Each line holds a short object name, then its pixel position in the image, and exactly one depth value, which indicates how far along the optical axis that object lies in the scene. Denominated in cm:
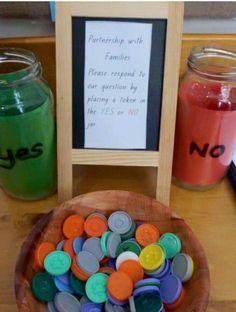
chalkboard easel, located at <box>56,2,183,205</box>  53
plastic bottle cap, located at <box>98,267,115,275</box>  55
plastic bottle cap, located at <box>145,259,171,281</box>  54
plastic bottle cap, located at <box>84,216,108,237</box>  59
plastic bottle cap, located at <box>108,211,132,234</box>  59
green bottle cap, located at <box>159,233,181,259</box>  56
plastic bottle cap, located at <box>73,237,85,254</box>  57
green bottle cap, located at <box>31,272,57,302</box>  51
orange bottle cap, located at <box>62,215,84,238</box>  58
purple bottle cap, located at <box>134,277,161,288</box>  52
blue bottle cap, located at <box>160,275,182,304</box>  51
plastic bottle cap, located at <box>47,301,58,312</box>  51
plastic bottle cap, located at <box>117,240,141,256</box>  57
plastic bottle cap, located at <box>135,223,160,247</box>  58
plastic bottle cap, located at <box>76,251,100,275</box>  55
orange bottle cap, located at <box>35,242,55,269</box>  54
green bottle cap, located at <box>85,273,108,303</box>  52
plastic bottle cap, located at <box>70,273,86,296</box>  53
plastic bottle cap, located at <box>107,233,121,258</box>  57
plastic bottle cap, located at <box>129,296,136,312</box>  49
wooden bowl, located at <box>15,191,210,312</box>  49
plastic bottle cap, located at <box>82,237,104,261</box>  57
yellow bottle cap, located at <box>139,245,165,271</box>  54
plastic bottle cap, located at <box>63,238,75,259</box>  56
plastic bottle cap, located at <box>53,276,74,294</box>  53
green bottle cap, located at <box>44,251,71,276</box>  54
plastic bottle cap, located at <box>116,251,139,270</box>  56
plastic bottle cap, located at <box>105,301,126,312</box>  51
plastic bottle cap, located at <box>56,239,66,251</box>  57
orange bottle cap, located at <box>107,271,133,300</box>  52
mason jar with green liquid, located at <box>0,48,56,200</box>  57
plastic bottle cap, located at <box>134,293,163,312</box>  49
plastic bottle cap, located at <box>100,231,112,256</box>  57
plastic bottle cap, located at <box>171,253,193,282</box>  53
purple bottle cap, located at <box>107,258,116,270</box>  57
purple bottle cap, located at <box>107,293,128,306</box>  52
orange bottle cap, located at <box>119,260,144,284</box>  54
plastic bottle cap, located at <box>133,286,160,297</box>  51
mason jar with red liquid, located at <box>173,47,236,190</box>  60
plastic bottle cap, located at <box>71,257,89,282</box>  54
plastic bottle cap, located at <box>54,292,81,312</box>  51
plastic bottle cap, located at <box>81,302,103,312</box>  51
